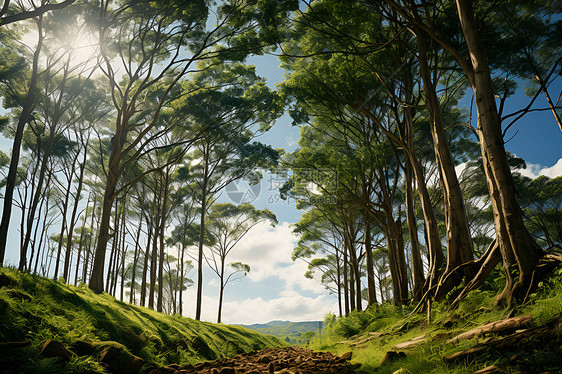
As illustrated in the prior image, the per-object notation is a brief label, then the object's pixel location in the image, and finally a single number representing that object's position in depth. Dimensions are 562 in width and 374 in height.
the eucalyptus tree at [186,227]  20.17
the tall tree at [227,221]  21.03
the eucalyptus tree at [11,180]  6.34
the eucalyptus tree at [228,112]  11.73
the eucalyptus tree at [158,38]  8.75
